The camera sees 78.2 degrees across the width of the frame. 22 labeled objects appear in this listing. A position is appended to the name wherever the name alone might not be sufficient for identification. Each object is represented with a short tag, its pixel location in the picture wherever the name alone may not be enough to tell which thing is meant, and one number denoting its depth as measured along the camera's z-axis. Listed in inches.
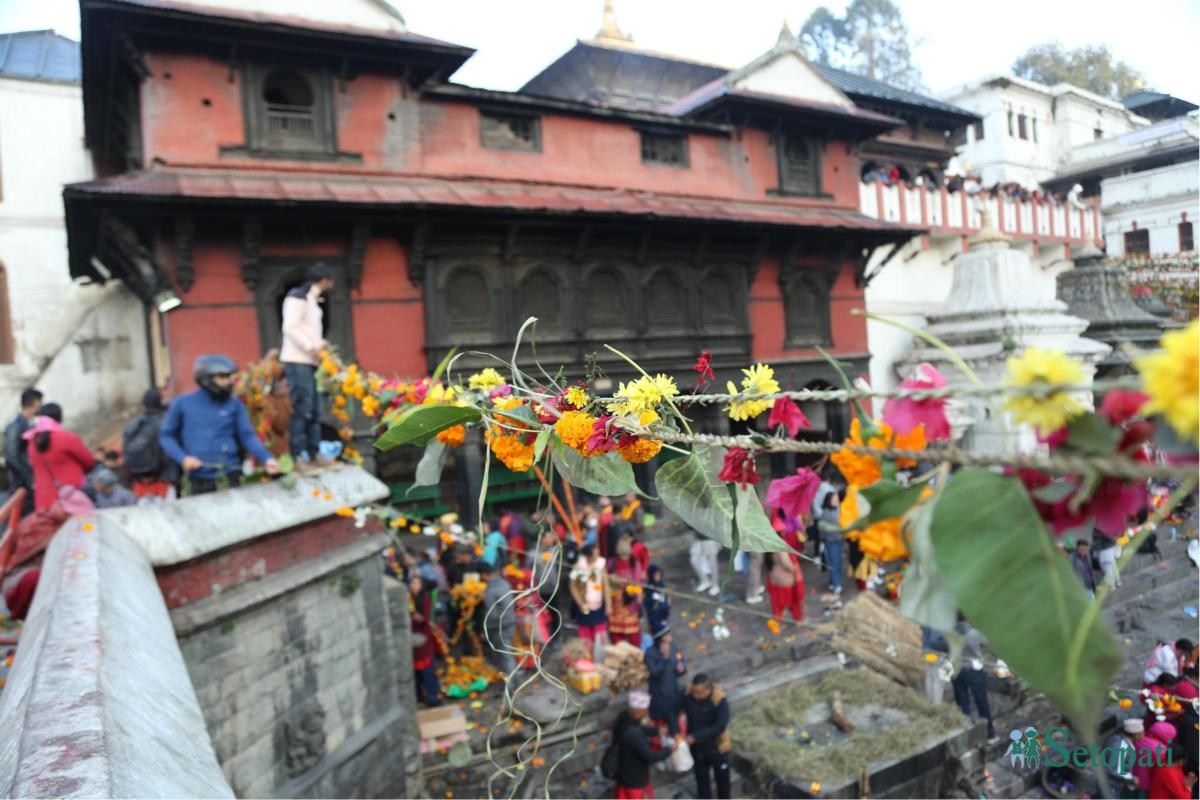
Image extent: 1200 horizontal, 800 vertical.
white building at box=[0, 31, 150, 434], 593.9
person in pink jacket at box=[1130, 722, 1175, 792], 237.0
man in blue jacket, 221.3
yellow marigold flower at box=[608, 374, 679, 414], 61.5
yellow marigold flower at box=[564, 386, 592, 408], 69.1
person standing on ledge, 261.6
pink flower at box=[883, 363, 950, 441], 39.6
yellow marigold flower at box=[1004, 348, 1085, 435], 30.6
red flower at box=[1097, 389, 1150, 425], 30.4
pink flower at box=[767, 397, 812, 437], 55.9
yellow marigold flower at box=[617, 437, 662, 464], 65.1
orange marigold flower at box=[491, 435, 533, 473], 74.9
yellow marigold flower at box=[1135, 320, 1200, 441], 26.9
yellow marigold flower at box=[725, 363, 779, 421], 55.6
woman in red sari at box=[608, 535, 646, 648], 376.8
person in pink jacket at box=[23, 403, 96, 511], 227.1
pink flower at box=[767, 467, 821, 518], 52.0
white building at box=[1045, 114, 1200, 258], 431.8
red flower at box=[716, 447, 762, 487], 56.6
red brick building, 423.2
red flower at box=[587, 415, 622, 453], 64.4
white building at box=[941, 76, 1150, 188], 789.2
